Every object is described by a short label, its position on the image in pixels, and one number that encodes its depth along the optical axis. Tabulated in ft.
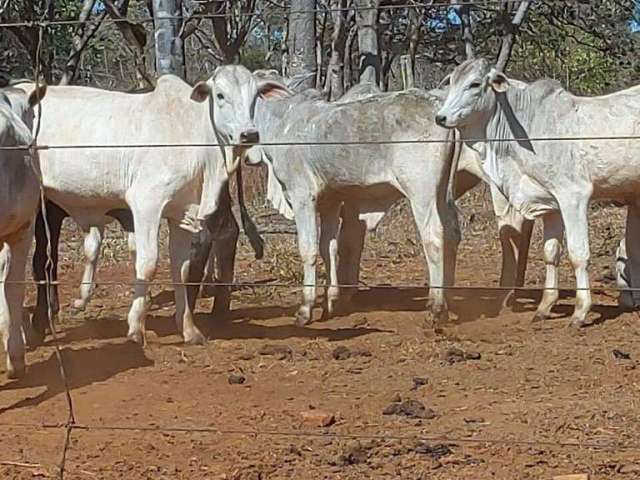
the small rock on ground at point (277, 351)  25.07
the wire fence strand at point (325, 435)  17.62
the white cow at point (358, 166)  28.94
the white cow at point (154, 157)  26.00
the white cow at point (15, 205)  20.11
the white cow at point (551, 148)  28.55
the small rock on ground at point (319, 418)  19.41
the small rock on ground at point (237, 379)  22.57
